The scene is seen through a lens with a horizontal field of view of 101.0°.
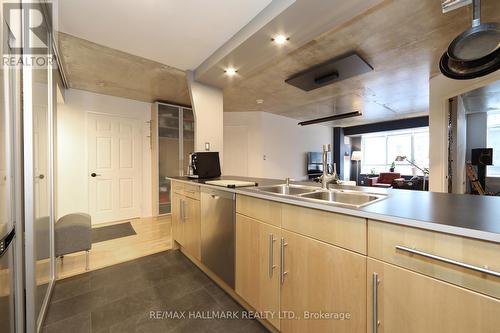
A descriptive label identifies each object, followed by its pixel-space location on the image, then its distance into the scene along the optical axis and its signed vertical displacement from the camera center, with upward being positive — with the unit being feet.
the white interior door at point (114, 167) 12.57 -0.19
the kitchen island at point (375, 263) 2.26 -1.44
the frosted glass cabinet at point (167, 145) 14.23 +1.39
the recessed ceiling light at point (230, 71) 8.63 +3.97
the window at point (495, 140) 17.26 +1.98
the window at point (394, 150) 25.36 +1.86
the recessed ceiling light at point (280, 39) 6.39 +3.94
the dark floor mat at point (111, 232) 10.42 -3.73
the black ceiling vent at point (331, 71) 8.43 +4.17
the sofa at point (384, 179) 24.08 -1.82
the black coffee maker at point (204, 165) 8.84 -0.05
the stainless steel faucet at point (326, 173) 5.48 -0.27
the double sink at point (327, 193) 4.71 -0.74
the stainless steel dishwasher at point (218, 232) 5.70 -2.04
